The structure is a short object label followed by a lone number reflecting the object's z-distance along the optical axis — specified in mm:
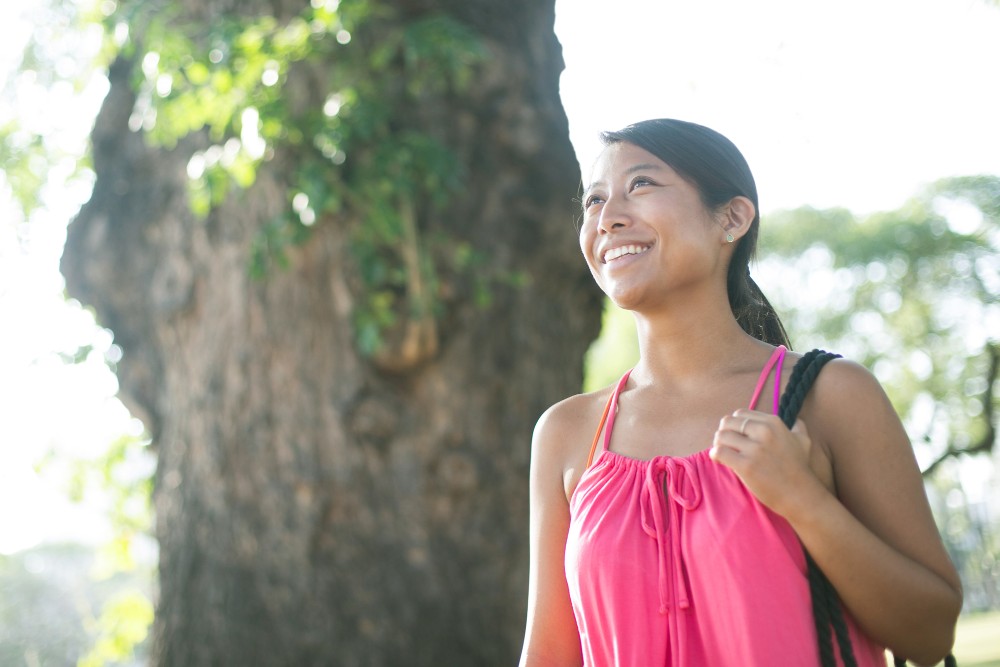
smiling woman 1682
